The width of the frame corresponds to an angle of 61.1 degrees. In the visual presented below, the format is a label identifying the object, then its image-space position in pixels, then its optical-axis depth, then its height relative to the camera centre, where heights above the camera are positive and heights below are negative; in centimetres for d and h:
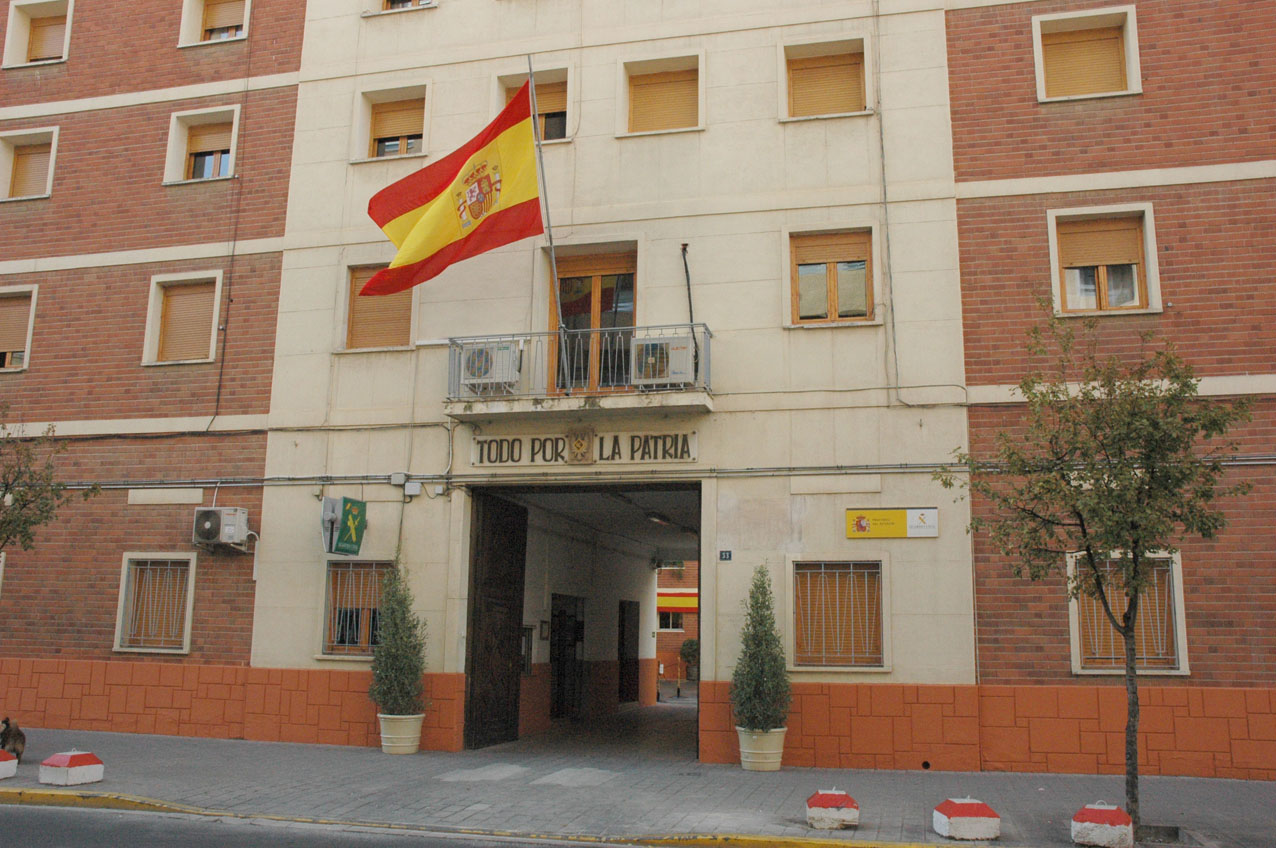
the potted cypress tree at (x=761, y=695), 1180 -70
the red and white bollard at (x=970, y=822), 843 -145
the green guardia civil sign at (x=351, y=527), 1359 +121
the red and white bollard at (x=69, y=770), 1012 -140
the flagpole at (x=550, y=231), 1311 +495
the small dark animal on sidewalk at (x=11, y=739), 1100 -121
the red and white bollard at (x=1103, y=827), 805 -142
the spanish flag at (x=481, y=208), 1301 +496
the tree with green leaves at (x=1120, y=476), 870 +128
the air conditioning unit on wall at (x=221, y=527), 1425 +123
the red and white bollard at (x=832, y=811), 866 -143
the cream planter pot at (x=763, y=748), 1188 -129
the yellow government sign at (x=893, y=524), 1236 +123
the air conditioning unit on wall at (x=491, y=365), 1352 +322
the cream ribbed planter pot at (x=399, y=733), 1306 -130
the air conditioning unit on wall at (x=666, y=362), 1287 +314
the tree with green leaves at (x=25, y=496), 1254 +142
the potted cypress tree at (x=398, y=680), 1302 -66
